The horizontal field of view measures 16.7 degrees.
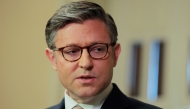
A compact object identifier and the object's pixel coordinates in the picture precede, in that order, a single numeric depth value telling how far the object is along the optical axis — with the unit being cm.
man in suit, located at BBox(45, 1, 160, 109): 157
